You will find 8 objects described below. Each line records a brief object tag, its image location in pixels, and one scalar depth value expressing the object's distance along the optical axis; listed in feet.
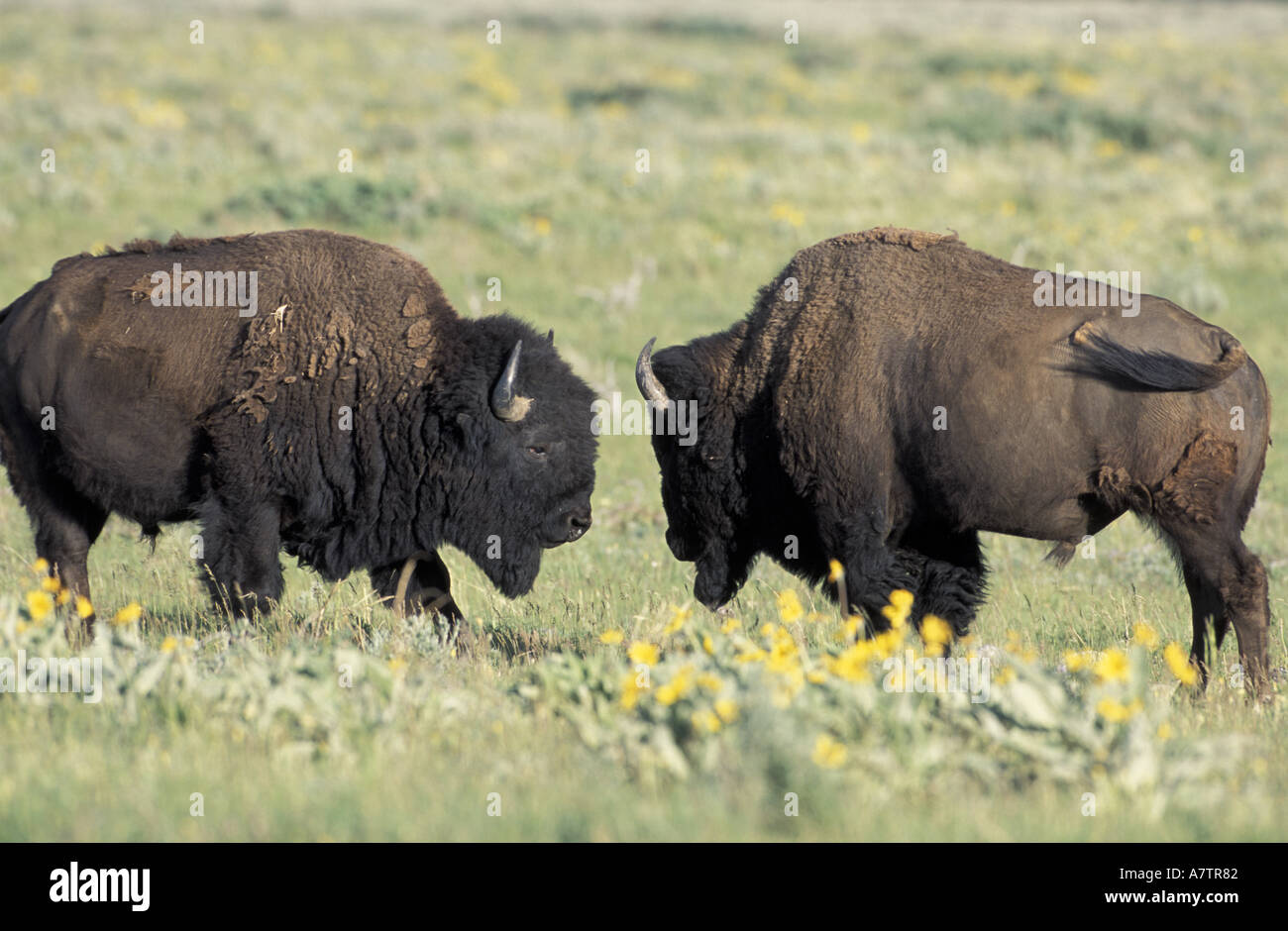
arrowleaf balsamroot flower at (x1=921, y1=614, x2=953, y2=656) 31.01
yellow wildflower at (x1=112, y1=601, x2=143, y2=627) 35.46
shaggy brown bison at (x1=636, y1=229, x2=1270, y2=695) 40.50
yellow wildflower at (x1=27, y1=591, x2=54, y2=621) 35.76
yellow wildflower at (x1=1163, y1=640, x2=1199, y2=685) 30.58
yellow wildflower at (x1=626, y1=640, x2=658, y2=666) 33.27
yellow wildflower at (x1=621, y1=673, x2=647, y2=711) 31.37
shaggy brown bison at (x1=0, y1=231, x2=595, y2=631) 45.03
